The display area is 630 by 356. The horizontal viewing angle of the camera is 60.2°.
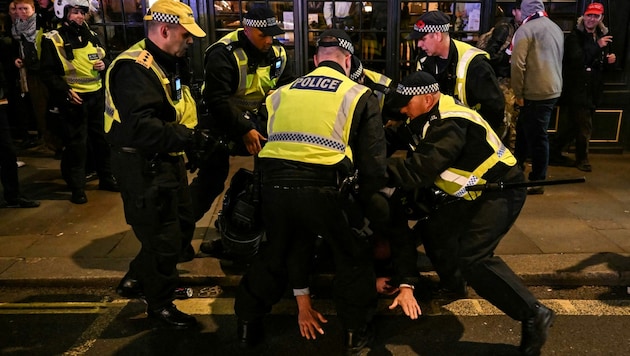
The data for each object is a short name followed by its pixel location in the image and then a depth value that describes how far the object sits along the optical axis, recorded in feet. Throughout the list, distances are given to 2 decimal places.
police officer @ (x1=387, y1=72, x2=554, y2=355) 10.46
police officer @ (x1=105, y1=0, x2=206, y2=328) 10.43
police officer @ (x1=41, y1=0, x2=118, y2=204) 18.45
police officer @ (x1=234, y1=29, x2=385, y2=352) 9.82
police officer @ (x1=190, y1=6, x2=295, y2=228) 13.64
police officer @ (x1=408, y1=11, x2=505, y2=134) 14.60
